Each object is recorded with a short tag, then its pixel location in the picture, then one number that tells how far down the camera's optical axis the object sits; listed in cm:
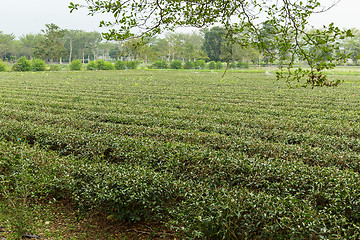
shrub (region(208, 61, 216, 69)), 5776
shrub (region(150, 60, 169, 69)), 5921
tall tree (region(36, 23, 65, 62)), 6456
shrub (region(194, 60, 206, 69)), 5893
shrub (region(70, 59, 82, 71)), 4986
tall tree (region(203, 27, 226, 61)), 6476
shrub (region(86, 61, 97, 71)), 5275
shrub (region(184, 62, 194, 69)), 5888
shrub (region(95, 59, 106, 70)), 5347
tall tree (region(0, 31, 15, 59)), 8126
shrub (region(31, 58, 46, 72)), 4581
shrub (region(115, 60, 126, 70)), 5662
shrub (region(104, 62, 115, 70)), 5420
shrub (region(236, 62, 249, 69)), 5730
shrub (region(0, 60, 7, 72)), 4322
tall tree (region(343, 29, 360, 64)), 6404
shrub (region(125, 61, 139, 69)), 5806
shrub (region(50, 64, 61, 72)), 4678
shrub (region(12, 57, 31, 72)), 4436
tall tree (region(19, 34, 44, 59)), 8856
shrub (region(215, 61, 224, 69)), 5806
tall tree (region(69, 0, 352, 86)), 301
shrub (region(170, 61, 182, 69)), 5829
